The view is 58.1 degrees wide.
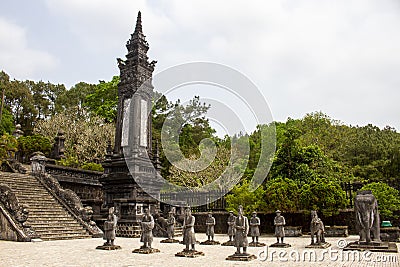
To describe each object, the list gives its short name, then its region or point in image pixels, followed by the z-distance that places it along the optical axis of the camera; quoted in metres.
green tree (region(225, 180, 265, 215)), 17.73
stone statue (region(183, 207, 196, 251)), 9.94
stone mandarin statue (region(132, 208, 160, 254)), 10.32
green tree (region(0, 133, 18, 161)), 19.22
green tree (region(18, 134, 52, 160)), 28.03
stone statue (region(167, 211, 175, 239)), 13.83
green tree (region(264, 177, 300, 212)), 17.20
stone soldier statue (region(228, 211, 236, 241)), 12.25
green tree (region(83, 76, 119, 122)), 39.09
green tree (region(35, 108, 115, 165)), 33.72
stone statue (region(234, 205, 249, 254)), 9.10
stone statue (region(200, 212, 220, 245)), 13.22
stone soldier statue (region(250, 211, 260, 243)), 12.44
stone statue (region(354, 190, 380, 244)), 10.19
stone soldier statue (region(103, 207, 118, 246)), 11.15
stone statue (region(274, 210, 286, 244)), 12.09
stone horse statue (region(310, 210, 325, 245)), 11.41
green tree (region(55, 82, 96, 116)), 45.19
